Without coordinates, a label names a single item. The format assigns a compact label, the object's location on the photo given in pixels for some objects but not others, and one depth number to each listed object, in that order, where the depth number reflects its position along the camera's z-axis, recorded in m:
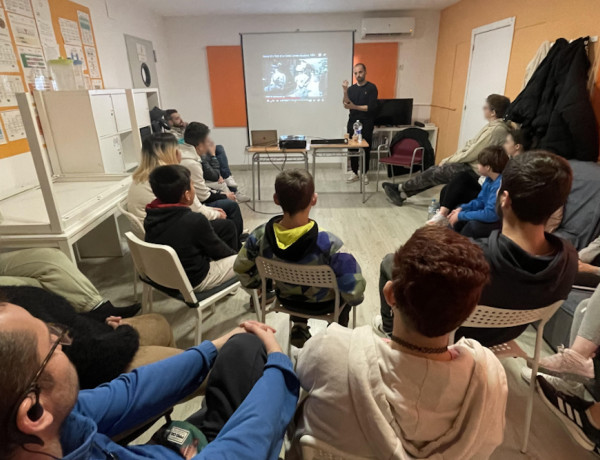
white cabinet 2.64
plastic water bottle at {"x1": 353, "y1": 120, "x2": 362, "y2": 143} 4.73
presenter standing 5.54
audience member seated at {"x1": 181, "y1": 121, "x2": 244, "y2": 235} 3.05
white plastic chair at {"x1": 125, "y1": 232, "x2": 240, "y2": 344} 1.63
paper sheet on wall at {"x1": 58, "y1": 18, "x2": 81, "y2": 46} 3.23
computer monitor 5.84
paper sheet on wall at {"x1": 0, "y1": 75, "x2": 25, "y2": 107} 2.47
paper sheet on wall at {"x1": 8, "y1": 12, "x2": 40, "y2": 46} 2.62
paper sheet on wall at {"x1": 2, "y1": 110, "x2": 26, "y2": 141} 2.50
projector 4.36
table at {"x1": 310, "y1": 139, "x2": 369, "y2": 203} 4.44
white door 4.18
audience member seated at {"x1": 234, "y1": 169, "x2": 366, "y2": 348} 1.52
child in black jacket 1.84
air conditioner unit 5.64
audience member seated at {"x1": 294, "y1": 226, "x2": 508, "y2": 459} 0.71
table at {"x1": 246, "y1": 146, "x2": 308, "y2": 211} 4.37
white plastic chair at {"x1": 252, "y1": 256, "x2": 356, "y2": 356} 1.44
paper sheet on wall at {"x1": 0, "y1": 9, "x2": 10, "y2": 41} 2.48
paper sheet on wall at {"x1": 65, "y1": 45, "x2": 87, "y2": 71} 3.31
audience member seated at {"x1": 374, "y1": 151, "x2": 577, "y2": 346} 1.22
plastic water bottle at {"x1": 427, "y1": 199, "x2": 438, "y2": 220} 3.74
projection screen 5.93
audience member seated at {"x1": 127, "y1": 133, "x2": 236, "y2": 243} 2.42
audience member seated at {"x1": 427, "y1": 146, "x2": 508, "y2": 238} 2.50
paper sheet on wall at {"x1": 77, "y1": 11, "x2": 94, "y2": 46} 3.53
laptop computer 4.53
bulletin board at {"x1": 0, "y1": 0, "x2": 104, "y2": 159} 2.51
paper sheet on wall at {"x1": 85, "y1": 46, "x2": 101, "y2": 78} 3.67
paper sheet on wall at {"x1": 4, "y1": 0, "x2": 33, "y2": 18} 2.57
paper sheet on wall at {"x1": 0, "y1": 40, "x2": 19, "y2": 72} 2.48
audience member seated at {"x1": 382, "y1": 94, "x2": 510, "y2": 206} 3.55
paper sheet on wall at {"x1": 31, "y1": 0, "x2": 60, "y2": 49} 2.90
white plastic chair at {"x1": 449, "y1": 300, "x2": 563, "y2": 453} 1.22
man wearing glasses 0.55
